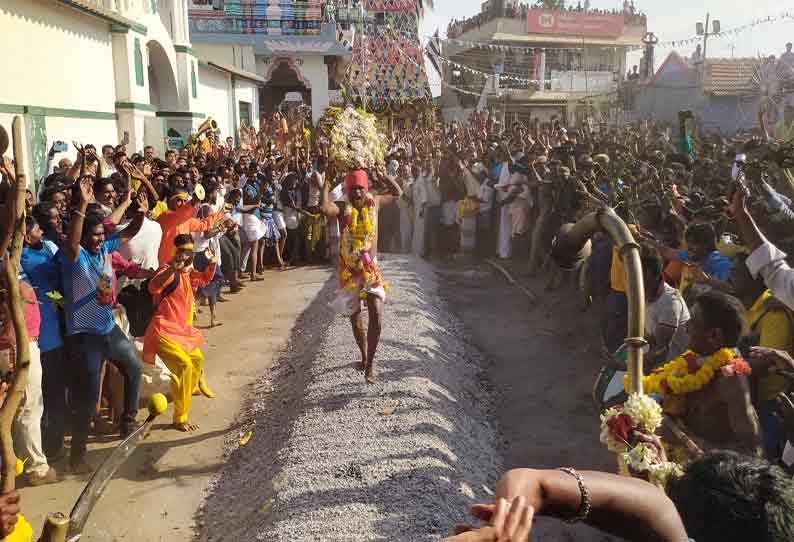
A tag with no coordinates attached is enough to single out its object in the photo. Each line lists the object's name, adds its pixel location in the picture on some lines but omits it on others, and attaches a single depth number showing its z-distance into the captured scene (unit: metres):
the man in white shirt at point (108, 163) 9.99
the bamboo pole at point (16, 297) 1.62
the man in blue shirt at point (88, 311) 5.19
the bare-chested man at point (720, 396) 3.46
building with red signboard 36.66
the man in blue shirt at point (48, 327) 5.07
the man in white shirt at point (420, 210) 13.52
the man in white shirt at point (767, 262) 3.31
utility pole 25.02
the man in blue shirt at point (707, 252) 5.31
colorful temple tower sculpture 32.97
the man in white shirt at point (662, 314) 5.02
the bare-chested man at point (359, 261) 6.62
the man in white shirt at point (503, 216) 12.67
